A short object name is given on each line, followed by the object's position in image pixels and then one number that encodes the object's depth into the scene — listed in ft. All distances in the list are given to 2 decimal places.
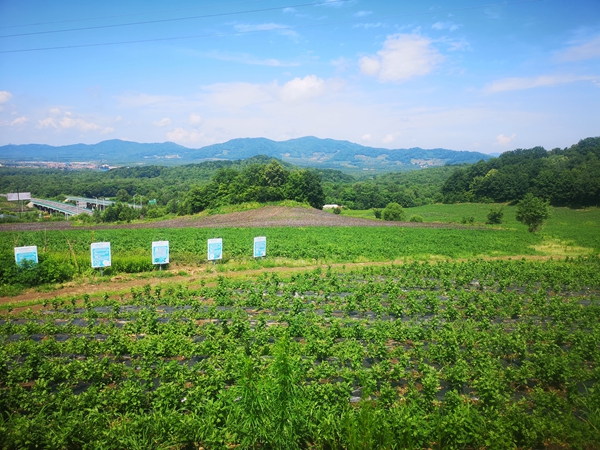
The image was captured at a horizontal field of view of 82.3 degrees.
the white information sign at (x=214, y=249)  63.46
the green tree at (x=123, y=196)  329.11
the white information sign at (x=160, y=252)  59.47
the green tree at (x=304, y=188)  196.34
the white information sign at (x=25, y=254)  50.21
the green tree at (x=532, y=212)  110.63
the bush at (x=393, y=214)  177.47
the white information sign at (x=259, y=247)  67.46
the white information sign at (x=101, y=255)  53.78
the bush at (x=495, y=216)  157.48
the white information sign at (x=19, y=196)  129.08
